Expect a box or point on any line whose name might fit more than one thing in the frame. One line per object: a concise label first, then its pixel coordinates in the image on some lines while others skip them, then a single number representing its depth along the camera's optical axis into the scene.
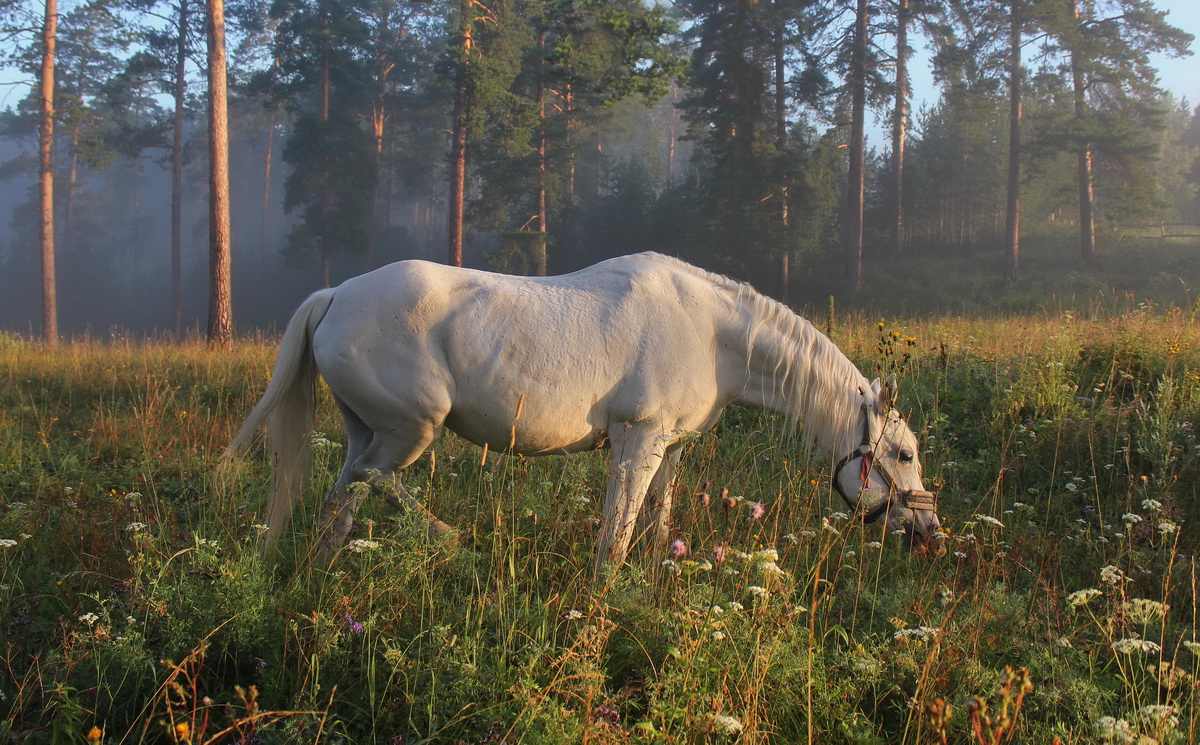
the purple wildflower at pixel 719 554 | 2.51
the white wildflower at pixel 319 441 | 3.72
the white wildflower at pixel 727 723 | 1.91
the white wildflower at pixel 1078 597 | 2.25
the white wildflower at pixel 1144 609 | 2.17
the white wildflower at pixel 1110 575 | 2.65
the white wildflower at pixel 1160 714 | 1.84
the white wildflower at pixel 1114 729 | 1.70
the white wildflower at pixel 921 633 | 2.43
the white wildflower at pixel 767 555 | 2.44
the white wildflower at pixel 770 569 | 2.37
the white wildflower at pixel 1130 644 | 2.08
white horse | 3.68
